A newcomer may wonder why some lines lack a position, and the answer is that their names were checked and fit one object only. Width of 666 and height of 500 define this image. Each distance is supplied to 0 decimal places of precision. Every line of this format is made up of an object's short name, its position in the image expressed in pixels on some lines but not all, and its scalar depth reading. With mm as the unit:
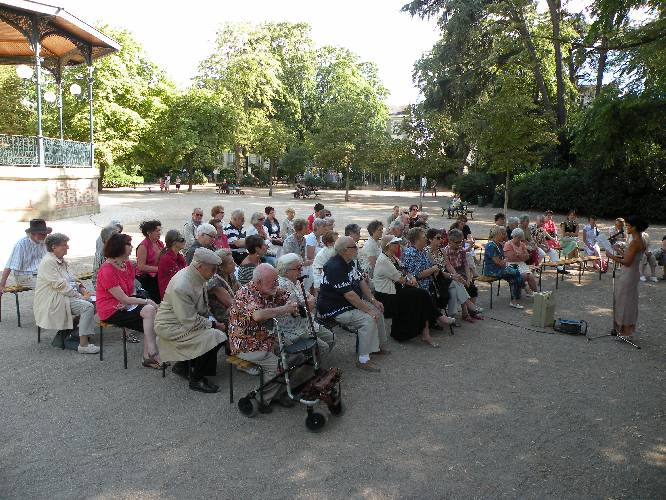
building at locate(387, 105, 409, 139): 30734
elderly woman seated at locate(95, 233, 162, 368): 5730
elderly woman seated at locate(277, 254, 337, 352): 5285
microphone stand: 7137
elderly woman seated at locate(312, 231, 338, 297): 7316
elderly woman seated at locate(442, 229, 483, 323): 8031
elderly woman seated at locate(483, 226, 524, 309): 8891
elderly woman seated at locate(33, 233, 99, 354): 6133
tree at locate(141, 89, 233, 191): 38031
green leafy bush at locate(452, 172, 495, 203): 32188
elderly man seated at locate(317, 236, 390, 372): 5988
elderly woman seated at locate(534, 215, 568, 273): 11523
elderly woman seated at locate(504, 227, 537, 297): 9281
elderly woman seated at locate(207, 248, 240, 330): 5898
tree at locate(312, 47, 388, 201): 34844
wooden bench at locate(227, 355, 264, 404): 4925
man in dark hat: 7352
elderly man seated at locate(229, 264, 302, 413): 4898
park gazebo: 17391
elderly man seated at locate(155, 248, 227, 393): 5051
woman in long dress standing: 6898
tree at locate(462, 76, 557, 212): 19359
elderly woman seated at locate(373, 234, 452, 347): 6844
